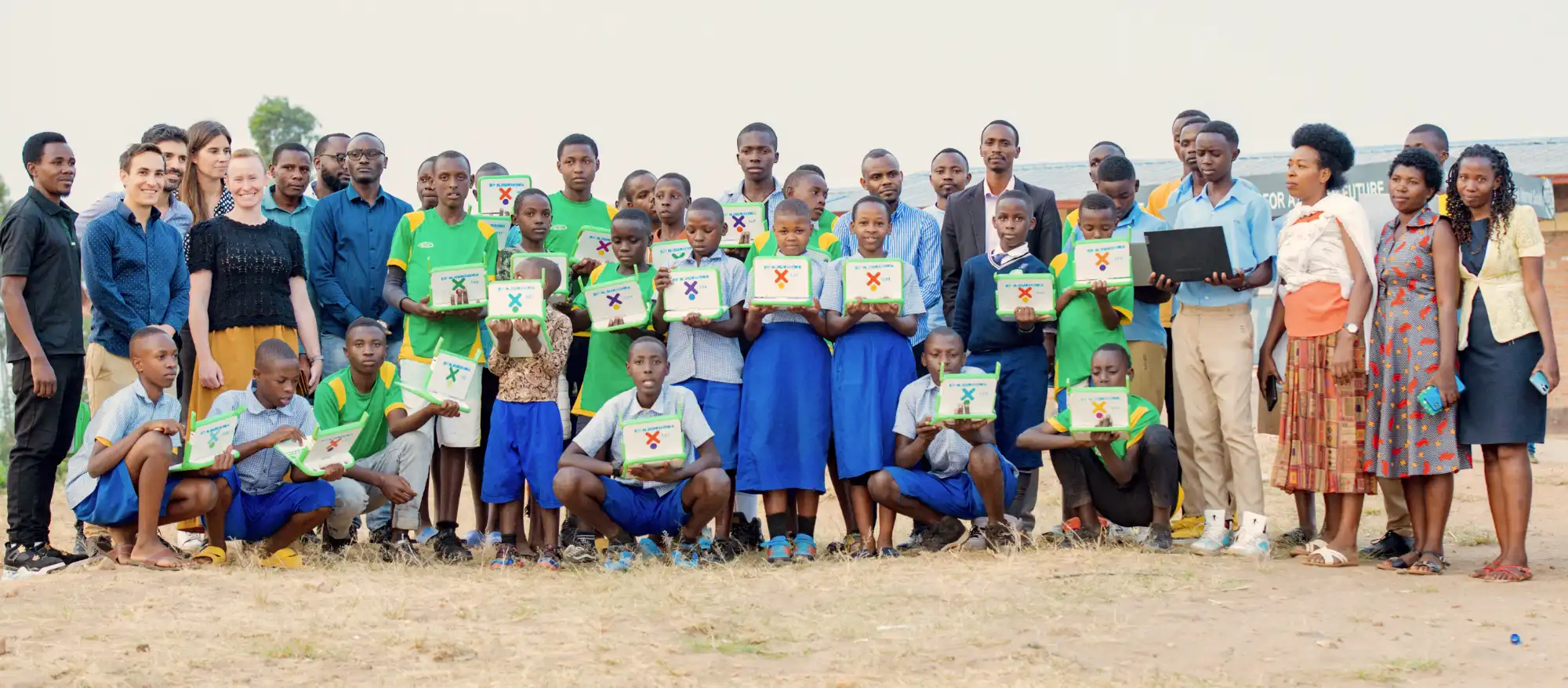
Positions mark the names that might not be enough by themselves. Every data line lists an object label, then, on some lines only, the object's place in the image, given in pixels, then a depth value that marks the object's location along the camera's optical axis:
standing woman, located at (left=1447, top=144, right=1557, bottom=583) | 6.23
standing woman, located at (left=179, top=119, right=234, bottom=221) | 8.06
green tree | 31.20
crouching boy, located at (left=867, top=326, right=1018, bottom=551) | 7.05
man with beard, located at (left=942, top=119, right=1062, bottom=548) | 7.99
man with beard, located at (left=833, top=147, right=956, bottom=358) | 7.90
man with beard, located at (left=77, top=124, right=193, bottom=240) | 7.89
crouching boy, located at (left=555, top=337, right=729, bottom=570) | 6.92
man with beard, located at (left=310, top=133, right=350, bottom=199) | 8.97
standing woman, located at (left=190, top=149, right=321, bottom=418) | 7.50
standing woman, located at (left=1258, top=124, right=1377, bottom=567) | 6.65
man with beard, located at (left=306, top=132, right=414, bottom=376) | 8.02
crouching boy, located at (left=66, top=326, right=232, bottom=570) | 6.68
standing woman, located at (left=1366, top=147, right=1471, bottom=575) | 6.35
